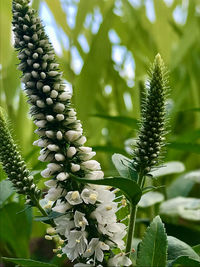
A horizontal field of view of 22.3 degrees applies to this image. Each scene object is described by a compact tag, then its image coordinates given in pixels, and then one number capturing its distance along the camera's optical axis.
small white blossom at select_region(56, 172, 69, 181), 0.16
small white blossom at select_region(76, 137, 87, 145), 0.17
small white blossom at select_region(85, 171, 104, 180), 0.17
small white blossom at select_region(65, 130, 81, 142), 0.16
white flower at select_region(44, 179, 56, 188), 0.17
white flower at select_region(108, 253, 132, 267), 0.17
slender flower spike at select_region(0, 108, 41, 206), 0.17
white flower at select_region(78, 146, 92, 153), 0.17
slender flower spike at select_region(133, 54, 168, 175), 0.17
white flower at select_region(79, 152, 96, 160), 0.17
